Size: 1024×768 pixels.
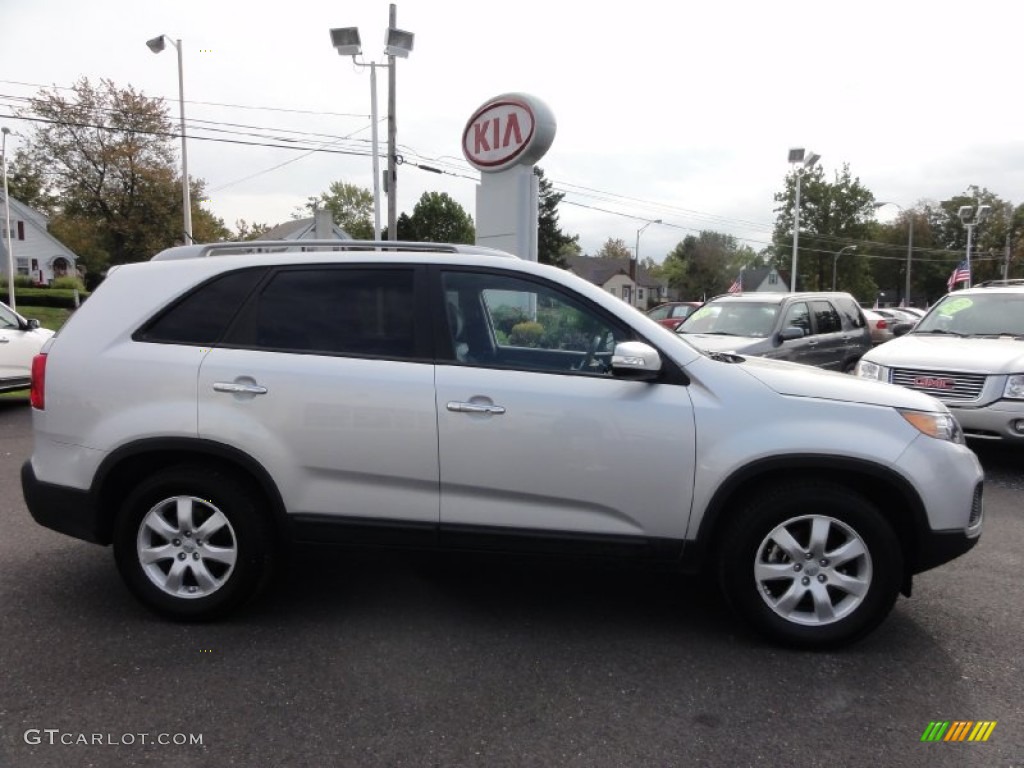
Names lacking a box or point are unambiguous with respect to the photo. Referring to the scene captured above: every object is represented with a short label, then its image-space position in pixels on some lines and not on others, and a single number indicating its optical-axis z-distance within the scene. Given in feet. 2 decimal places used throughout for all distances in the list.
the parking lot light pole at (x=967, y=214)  120.08
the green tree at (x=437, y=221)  225.15
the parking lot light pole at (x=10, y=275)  103.36
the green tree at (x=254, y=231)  234.17
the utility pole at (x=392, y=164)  65.41
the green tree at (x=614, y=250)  429.79
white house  195.62
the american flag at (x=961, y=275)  93.72
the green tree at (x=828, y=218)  235.40
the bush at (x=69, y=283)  140.77
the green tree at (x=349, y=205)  291.79
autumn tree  138.31
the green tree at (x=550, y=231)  207.92
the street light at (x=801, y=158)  107.24
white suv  21.11
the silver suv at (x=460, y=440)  10.68
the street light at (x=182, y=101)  83.61
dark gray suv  29.07
